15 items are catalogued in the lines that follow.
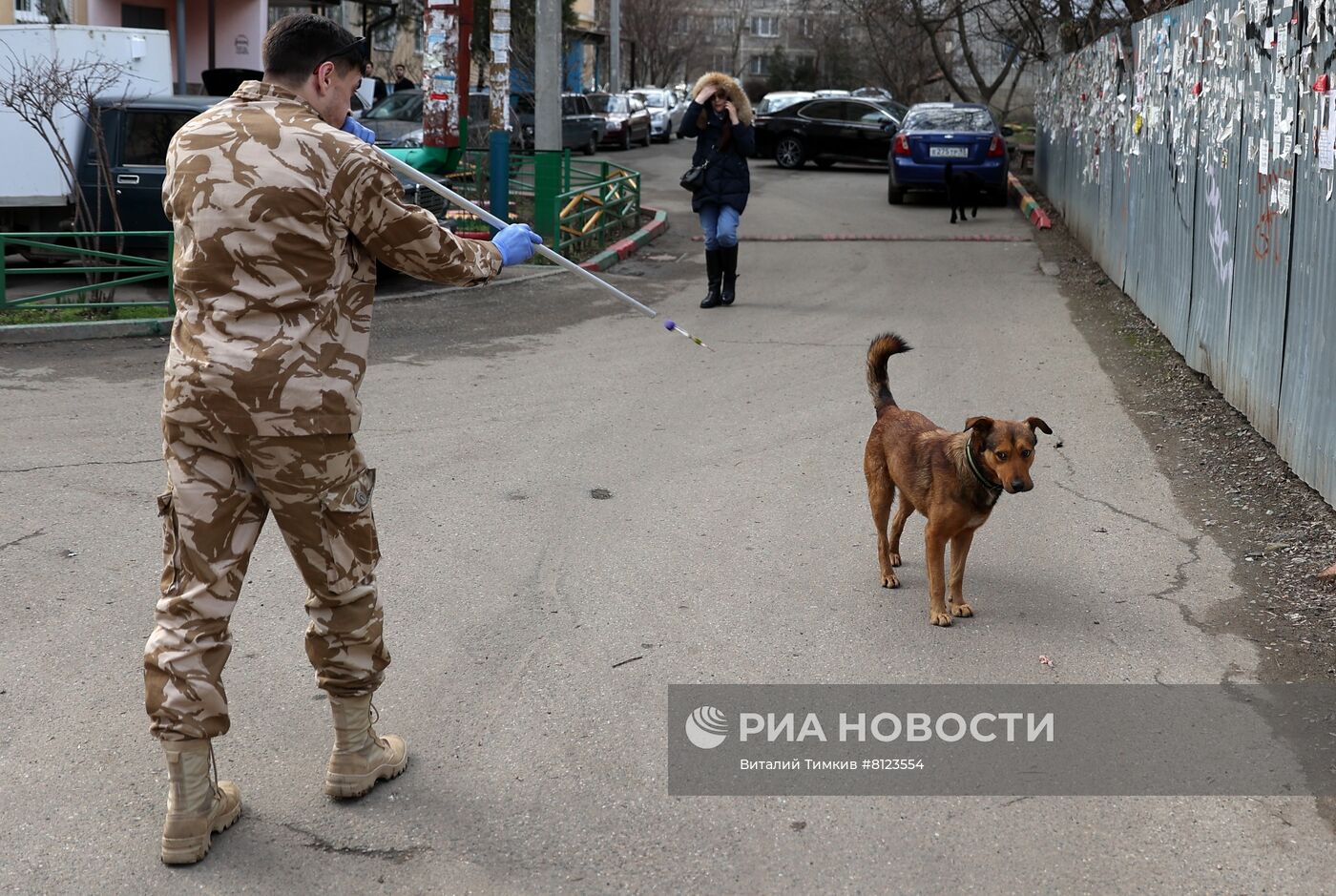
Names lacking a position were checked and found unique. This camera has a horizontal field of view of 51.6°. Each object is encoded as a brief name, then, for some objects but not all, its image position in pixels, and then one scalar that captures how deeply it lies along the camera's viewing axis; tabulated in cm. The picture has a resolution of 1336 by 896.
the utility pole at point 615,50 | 4691
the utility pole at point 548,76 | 1584
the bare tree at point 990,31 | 2688
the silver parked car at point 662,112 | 4184
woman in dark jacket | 1227
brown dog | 478
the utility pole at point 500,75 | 1527
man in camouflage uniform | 328
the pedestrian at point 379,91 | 3123
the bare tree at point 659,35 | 6178
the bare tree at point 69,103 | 1119
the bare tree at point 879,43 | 3621
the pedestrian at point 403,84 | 3193
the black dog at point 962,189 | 1959
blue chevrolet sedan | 2108
